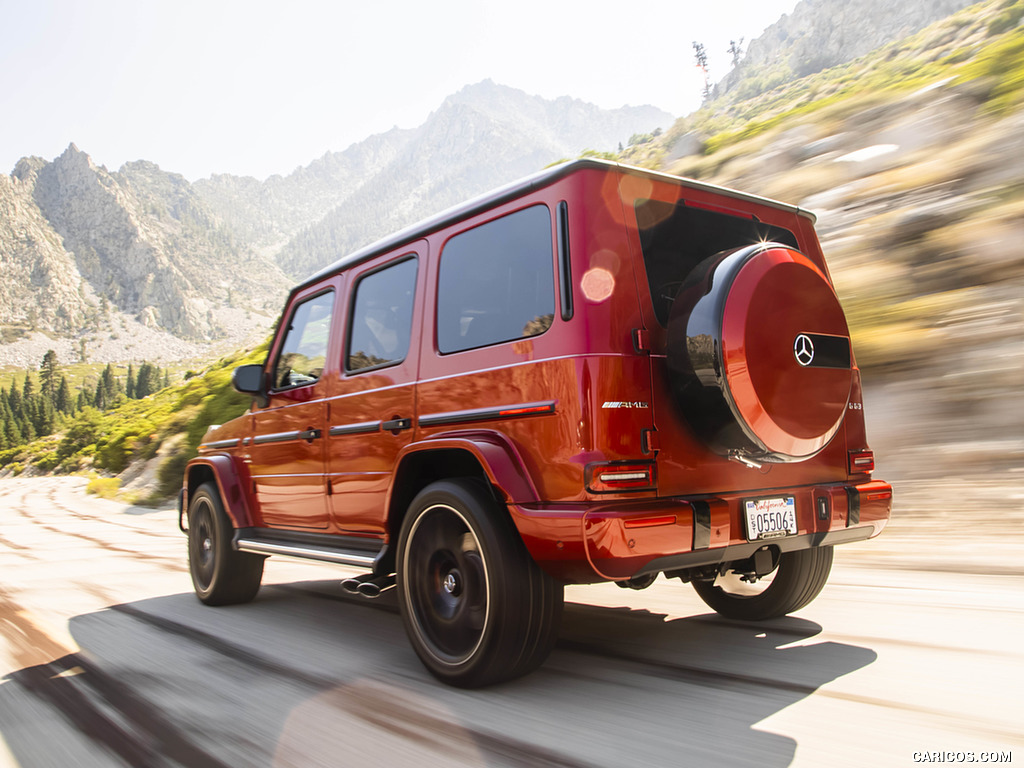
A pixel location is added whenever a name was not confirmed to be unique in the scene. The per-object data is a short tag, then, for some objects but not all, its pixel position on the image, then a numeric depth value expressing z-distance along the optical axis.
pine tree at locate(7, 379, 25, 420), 121.81
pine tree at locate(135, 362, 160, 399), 144.88
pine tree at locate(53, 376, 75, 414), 133.30
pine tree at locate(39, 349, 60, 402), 134.25
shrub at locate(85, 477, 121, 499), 19.67
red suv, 2.79
